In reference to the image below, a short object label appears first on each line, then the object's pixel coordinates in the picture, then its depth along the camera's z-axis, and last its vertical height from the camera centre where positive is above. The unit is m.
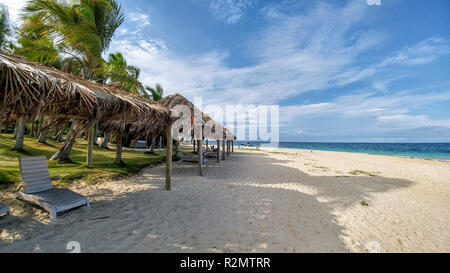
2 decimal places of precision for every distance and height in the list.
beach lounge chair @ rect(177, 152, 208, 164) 10.98 -1.19
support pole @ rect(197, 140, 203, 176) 8.05 -0.94
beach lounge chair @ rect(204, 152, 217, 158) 15.05 -1.31
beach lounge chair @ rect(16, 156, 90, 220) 3.53 -1.25
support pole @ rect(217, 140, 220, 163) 13.11 -0.84
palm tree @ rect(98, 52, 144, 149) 9.44 +3.46
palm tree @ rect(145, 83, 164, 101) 19.31 +5.04
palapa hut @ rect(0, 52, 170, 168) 2.65 +0.80
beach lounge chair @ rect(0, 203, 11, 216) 3.10 -1.30
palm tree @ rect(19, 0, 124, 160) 7.35 +4.74
